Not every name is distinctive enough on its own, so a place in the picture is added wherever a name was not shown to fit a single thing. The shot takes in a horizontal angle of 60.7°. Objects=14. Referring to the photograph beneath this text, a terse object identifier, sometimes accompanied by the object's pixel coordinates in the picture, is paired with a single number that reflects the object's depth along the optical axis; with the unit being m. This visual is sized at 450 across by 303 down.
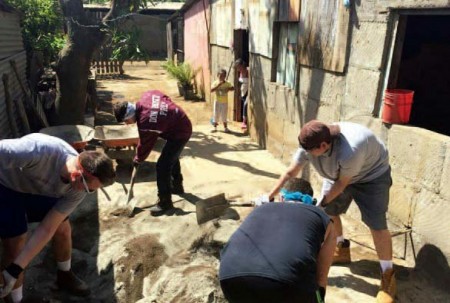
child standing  9.59
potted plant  14.30
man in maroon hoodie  4.91
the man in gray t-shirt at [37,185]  2.82
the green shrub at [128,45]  7.57
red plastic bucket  4.21
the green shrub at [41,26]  11.18
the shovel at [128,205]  5.24
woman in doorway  9.48
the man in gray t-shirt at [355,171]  3.16
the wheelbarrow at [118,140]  6.51
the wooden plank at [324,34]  5.01
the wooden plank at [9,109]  7.32
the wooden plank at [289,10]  6.28
